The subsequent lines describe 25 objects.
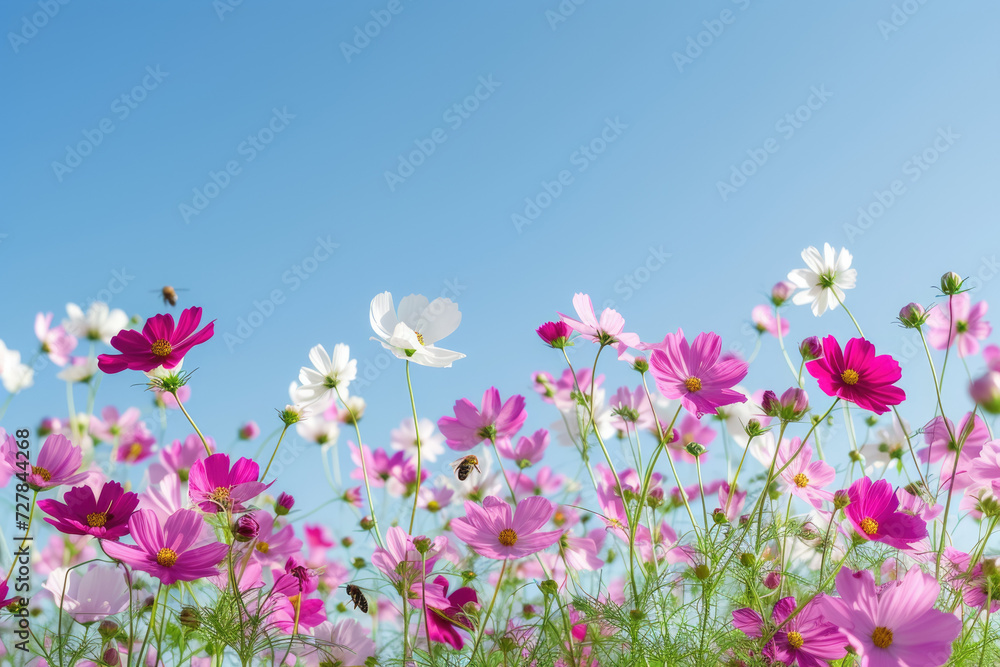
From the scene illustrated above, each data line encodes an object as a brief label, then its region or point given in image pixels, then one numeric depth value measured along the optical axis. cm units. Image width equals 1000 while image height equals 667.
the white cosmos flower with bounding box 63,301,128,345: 274
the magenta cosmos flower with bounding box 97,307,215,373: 152
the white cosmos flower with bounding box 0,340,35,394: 222
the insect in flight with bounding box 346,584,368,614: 151
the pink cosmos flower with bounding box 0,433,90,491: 151
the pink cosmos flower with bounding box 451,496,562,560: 151
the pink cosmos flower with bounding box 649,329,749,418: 152
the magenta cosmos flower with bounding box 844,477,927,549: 148
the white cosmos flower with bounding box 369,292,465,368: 153
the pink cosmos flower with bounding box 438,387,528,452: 166
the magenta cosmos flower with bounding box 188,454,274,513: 148
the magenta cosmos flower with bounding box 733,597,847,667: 146
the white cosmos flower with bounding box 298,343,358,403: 162
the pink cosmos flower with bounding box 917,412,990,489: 159
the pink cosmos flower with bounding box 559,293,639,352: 157
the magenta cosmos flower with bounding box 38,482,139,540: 146
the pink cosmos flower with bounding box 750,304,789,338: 217
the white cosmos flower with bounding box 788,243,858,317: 172
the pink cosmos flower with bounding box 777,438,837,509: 158
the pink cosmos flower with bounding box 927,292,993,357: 186
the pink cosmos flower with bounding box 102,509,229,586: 142
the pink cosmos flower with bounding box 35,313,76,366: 258
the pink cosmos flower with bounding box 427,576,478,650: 156
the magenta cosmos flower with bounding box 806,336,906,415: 151
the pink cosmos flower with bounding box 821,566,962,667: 142
